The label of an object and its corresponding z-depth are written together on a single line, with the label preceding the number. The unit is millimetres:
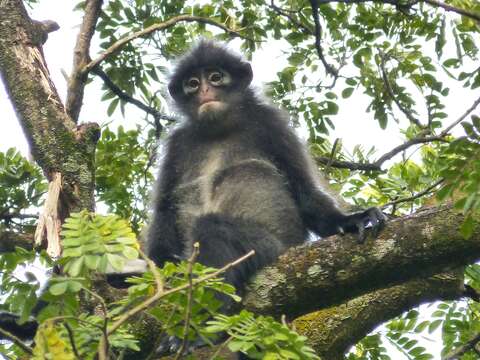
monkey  10310
